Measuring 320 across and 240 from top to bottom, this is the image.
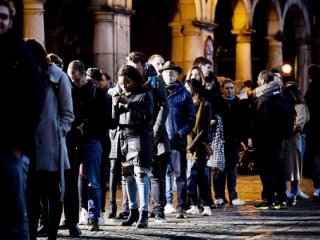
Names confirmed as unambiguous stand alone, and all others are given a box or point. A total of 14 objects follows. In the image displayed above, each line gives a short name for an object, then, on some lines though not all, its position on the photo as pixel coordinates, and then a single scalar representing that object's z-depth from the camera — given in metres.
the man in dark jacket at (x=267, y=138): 14.41
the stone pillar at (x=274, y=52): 30.17
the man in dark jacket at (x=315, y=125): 16.11
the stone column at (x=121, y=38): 20.47
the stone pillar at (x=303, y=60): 33.88
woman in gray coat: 9.16
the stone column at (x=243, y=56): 27.67
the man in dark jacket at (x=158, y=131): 12.07
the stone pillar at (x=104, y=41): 20.23
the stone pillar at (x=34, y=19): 18.66
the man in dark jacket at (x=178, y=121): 13.17
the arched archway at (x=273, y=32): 30.16
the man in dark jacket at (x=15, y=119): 6.81
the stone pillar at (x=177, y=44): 24.80
